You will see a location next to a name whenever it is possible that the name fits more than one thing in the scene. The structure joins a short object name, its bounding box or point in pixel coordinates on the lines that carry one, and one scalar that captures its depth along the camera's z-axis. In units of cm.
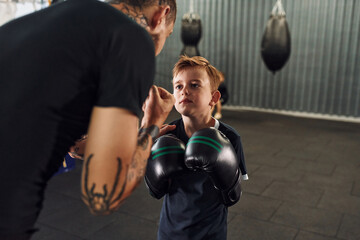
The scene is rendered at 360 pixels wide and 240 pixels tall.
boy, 119
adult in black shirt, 68
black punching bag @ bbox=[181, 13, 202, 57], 531
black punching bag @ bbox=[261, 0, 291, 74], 477
